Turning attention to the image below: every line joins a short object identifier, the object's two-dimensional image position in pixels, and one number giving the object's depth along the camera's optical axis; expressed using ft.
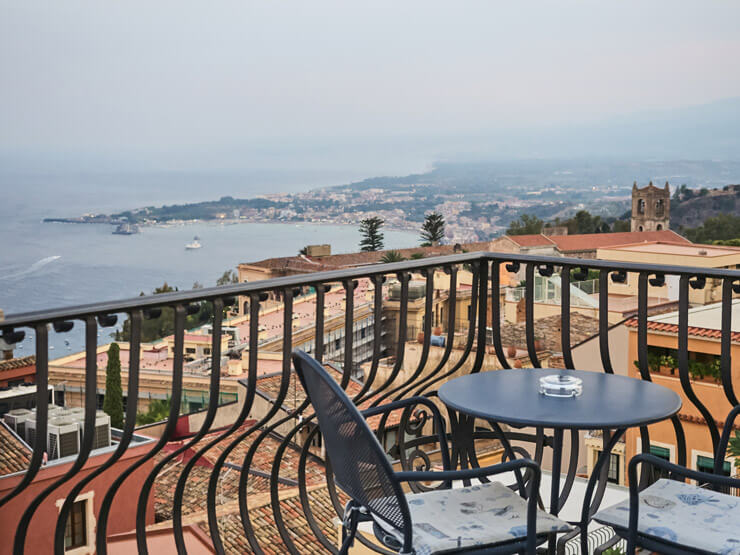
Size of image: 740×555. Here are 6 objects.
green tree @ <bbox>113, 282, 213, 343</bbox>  142.41
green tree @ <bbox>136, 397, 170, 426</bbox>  91.35
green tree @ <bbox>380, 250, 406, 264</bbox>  164.21
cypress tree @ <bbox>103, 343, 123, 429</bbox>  45.04
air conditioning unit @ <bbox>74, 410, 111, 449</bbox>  29.24
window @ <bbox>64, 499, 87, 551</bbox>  36.70
